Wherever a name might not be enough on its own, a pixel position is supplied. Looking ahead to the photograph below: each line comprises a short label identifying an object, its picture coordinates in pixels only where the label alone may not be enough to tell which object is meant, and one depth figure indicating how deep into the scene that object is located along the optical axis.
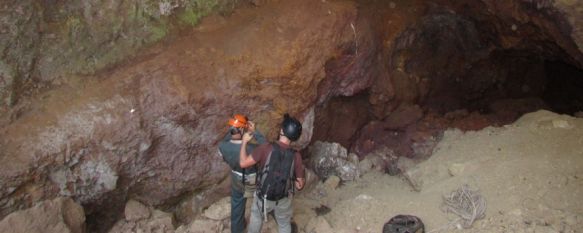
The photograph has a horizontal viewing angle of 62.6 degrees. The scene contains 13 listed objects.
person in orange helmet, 4.23
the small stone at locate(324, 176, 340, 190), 6.10
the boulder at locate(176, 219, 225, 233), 5.12
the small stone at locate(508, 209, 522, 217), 4.46
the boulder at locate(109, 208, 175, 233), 5.09
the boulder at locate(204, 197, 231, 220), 5.22
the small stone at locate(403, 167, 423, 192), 5.61
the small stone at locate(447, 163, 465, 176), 5.34
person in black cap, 4.03
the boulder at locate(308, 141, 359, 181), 6.29
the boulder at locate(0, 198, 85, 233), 4.27
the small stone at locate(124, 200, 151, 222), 5.10
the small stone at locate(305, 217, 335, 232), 5.02
